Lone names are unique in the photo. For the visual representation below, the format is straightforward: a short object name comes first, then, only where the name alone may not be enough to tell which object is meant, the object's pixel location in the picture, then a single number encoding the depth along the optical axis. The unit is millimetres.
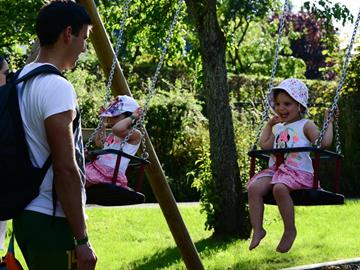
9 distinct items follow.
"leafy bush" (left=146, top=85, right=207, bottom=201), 20199
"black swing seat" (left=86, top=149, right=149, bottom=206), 6673
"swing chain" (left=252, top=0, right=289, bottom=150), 6766
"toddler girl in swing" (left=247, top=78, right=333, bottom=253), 6789
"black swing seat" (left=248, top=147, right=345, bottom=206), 6272
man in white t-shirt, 4577
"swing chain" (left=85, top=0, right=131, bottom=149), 7379
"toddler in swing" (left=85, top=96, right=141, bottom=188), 7202
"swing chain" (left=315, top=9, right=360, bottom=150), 6691
